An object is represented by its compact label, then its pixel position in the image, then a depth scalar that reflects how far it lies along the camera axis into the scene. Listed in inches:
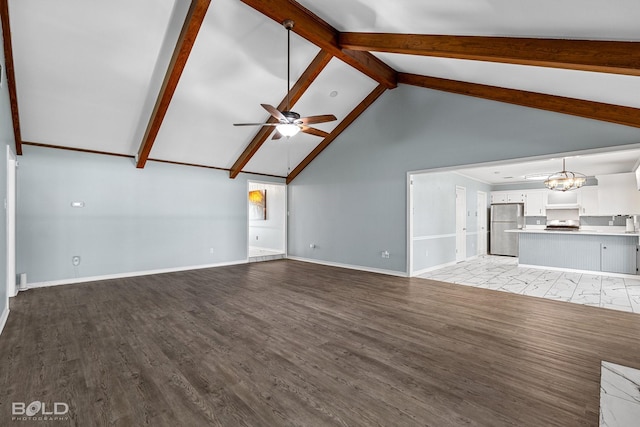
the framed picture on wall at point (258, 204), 391.2
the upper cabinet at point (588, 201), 318.3
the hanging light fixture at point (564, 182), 254.2
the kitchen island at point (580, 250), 237.3
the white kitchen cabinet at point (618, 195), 284.5
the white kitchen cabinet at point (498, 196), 392.7
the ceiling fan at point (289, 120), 156.5
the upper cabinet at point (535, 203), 364.5
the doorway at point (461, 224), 315.0
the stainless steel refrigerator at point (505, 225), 371.2
